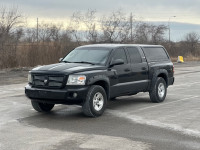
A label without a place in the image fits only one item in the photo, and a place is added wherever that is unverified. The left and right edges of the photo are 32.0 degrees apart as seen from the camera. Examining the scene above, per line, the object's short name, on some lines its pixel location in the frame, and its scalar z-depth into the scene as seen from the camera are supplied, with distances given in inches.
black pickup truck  324.8
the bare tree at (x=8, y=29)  911.0
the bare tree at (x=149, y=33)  1545.0
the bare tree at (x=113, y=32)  1341.4
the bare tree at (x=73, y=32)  1181.7
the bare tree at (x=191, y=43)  2039.7
